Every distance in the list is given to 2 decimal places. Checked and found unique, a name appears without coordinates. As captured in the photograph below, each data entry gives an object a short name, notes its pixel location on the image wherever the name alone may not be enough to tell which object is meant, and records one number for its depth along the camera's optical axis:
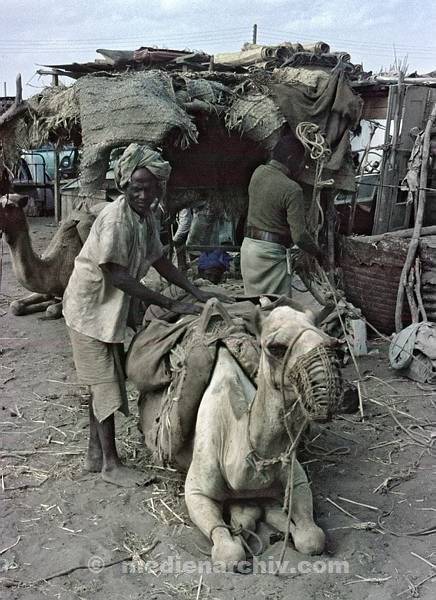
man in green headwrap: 3.92
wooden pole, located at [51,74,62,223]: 12.61
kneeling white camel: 2.94
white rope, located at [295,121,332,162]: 6.20
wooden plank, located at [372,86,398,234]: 9.06
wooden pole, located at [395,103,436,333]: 7.24
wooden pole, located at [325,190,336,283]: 7.87
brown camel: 6.95
